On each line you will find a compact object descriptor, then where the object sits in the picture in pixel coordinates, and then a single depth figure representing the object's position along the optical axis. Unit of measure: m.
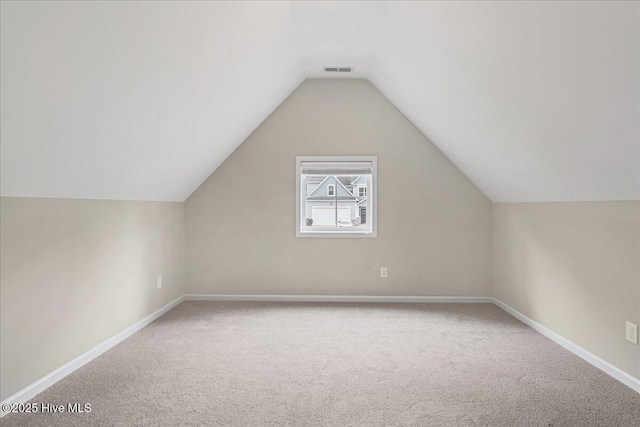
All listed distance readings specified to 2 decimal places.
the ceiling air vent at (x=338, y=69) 4.04
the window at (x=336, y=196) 4.36
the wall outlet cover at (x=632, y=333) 2.27
